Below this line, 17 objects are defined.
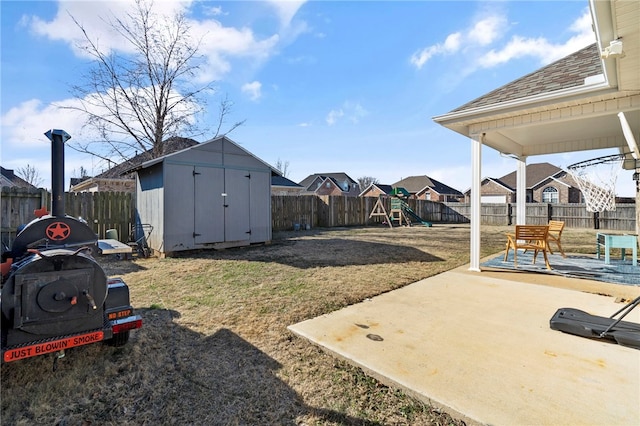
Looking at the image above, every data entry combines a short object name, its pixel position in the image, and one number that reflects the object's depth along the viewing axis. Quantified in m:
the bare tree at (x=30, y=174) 27.81
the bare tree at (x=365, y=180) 60.66
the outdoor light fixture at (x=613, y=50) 2.65
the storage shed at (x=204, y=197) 7.11
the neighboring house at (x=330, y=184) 42.53
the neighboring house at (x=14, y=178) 24.90
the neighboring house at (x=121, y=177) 14.30
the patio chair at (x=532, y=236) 5.52
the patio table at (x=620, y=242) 5.68
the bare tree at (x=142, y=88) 12.55
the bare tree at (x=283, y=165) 45.40
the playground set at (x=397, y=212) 17.17
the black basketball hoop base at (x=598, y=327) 2.60
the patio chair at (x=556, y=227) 6.83
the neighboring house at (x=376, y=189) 40.28
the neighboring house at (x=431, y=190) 37.86
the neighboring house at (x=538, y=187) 28.81
